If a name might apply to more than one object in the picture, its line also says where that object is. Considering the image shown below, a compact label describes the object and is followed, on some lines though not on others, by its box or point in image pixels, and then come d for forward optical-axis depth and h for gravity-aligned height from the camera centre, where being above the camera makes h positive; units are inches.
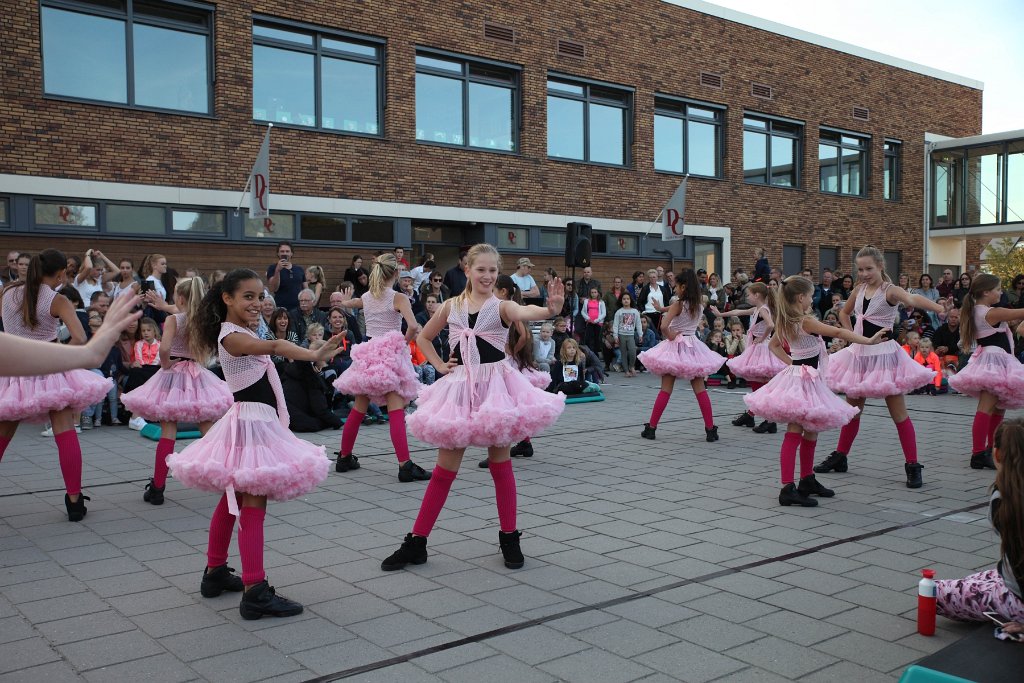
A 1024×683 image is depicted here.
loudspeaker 516.4 +31.6
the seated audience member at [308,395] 452.8 -51.1
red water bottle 168.7 -60.4
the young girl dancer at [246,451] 178.4 -32.3
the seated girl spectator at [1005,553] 149.0 -45.2
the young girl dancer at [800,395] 272.2 -32.1
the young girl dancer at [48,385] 256.1 -25.6
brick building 627.5 +155.7
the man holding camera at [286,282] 589.9 +10.6
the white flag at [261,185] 650.8 +84.7
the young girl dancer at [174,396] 276.2 -31.3
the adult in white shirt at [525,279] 714.2 +14.3
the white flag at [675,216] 907.5 +82.8
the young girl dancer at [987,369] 329.4 -28.7
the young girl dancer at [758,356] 424.2 -30.1
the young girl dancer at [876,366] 308.3 -26.4
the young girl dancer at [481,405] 208.4 -26.8
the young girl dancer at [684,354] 410.3 -28.3
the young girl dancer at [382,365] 326.0 -25.6
